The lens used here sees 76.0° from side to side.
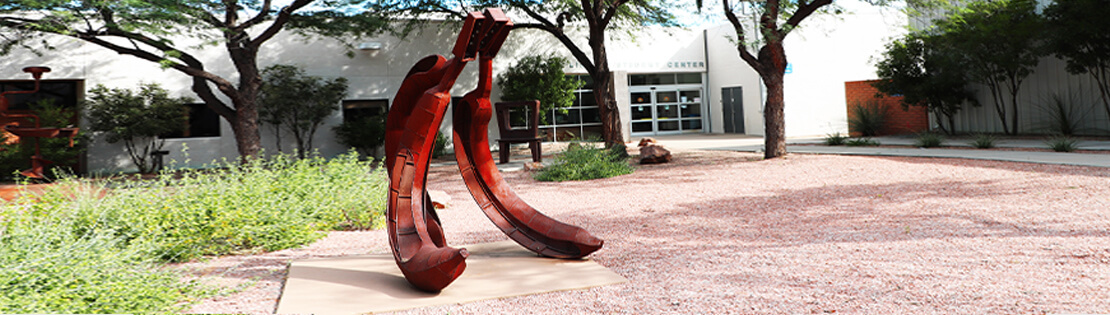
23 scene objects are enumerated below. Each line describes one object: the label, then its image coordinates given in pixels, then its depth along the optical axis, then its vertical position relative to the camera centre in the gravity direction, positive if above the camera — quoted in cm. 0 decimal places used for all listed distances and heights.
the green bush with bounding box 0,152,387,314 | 367 -52
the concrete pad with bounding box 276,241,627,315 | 412 -89
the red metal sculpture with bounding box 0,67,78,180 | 1335 +61
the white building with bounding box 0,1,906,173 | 1695 +202
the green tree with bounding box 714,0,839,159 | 1332 +138
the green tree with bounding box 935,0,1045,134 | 1591 +180
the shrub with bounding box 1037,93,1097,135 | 1611 +3
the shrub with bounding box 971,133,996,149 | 1411 -44
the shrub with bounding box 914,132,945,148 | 1523 -41
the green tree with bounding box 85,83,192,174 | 1622 +100
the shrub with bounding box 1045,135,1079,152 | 1241 -50
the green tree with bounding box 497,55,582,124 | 2041 +170
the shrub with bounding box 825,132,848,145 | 1742 -32
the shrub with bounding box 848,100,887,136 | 2109 +15
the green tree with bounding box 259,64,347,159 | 1756 +127
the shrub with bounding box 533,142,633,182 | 1210 -49
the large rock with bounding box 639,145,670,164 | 1438 -41
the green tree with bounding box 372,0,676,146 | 1591 +283
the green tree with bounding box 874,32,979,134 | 1816 +121
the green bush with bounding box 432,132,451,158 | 1873 -4
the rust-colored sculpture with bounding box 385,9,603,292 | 439 -20
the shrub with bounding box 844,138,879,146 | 1670 -41
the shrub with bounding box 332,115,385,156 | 1841 +40
